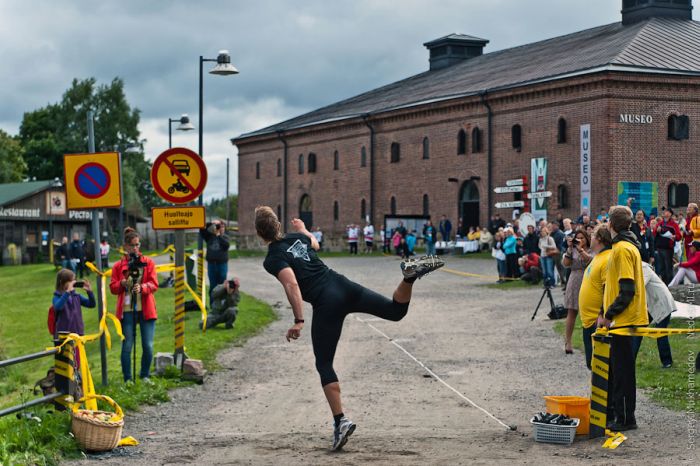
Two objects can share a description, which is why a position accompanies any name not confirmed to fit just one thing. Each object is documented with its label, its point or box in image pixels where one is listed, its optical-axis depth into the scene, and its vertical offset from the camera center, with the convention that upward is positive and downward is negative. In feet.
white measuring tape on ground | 38.78 -7.46
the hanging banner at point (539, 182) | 158.92 +3.11
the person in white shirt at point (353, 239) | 186.71 -5.51
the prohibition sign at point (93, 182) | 42.24 +0.91
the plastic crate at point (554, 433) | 33.12 -6.63
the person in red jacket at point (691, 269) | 62.34 -3.64
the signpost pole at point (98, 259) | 42.04 -1.99
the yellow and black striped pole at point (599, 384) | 33.96 -5.43
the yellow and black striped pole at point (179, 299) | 50.31 -4.27
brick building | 151.02 +11.02
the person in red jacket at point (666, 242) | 81.46 -2.75
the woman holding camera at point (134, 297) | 47.19 -3.73
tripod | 69.05 -5.47
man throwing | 33.60 -2.68
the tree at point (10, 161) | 326.24 +13.45
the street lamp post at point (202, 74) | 81.35 +9.58
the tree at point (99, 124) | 314.14 +23.05
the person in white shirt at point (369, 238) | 188.17 -5.42
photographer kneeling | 70.28 -6.16
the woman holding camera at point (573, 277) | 52.31 -3.43
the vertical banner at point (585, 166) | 151.12 +5.03
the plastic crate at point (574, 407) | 34.24 -6.10
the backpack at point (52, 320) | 46.52 -4.65
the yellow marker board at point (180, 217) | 50.80 -0.49
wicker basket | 33.58 -6.65
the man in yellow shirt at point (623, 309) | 34.73 -3.24
